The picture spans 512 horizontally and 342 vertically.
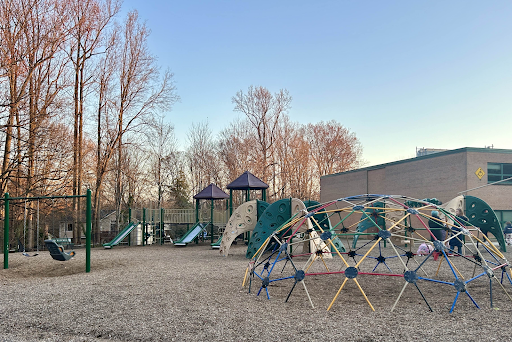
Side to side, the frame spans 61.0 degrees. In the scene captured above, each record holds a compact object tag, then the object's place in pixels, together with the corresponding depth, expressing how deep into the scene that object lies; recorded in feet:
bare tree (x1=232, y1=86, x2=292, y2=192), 134.82
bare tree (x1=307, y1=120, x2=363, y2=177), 150.71
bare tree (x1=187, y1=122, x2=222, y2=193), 135.13
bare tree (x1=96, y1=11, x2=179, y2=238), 81.25
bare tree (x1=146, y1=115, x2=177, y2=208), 116.57
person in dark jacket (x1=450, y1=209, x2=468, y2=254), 43.45
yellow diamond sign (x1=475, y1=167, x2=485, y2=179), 72.08
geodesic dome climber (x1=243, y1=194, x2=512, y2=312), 22.86
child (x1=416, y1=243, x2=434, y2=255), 45.03
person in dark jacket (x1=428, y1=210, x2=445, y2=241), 47.54
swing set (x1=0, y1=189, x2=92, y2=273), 36.69
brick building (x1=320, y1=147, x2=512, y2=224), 72.23
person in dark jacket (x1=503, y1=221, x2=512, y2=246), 67.95
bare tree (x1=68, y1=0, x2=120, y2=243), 72.18
